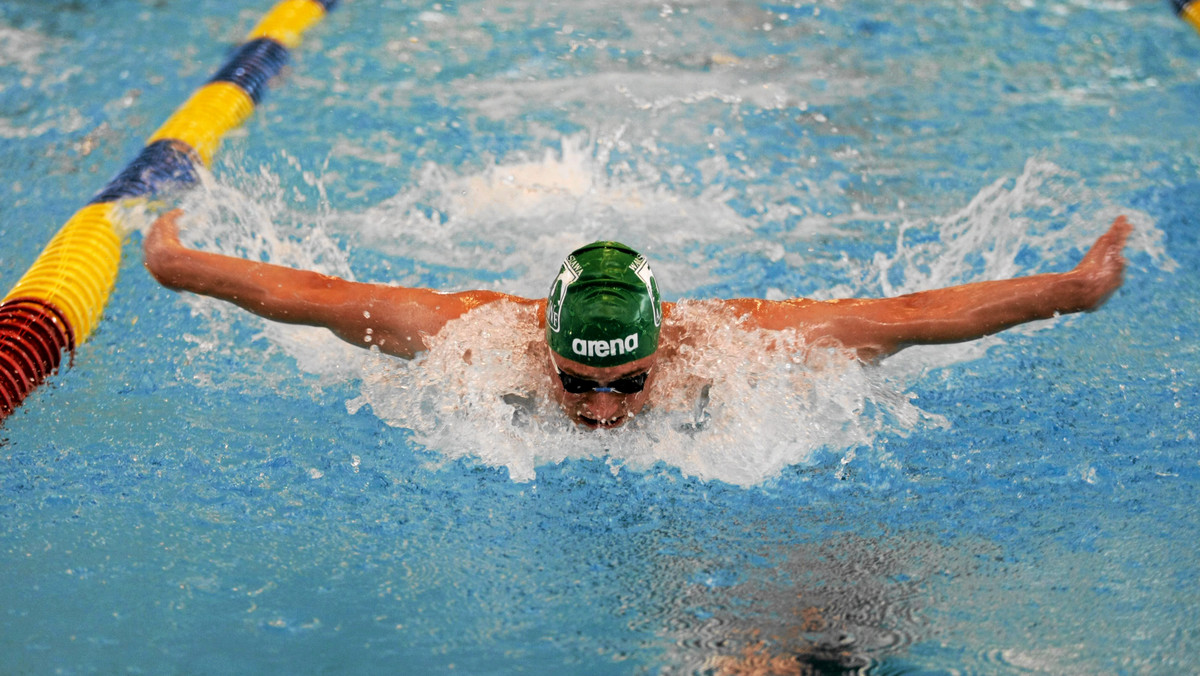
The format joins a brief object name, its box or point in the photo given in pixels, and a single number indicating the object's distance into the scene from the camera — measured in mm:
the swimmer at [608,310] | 5082
